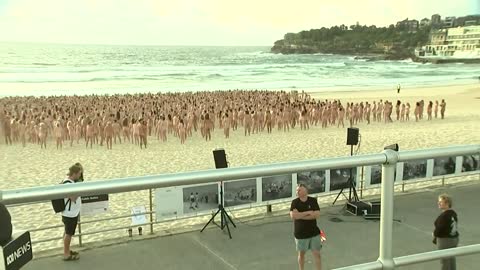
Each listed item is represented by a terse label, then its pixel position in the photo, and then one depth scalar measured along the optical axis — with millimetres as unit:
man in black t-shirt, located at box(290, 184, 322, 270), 4641
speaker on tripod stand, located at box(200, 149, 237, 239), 7176
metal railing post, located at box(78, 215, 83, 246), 6675
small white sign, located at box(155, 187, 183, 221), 7367
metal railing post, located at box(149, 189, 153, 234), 7380
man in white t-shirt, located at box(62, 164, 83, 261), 5922
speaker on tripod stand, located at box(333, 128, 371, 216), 7501
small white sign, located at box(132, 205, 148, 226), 7455
